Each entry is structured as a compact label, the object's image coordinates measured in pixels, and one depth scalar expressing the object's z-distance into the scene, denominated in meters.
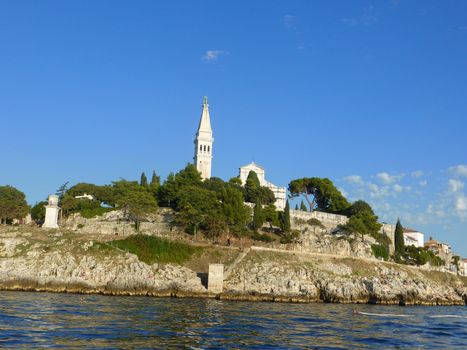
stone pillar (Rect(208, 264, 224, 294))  56.06
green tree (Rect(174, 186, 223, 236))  70.06
